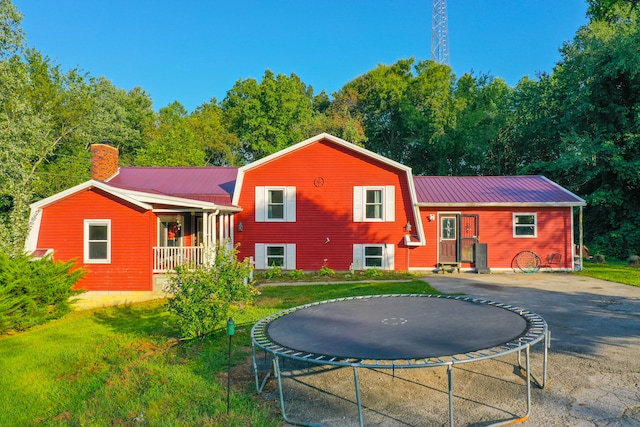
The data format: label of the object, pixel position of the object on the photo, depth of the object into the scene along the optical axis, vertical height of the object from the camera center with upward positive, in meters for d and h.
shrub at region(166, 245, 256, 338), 6.80 -1.24
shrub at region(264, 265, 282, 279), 14.91 -1.87
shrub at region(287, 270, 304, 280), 14.72 -1.93
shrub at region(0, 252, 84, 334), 8.28 -1.49
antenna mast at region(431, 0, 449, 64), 37.31 +17.01
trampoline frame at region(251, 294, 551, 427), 3.92 -1.39
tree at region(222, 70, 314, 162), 36.50 +9.54
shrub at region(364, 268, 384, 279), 14.51 -1.88
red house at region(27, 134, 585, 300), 15.55 +0.08
